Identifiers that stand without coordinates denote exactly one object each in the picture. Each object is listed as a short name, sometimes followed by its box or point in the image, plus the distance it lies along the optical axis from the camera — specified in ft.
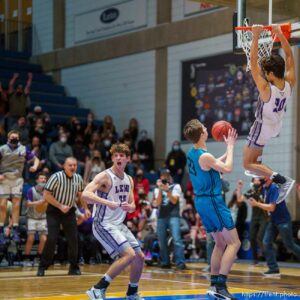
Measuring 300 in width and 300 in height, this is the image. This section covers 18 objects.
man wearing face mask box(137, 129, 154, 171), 70.59
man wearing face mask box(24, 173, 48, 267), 48.03
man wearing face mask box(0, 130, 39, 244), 46.02
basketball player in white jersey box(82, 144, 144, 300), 26.84
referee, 41.29
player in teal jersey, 26.58
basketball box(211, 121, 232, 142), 27.25
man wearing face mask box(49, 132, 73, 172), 61.26
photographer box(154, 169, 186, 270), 47.19
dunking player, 25.94
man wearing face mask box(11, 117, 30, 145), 60.19
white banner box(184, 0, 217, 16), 67.26
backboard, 34.04
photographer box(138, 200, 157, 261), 51.70
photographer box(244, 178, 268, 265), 49.80
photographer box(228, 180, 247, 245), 56.18
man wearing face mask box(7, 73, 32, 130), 65.87
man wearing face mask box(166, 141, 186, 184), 65.62
